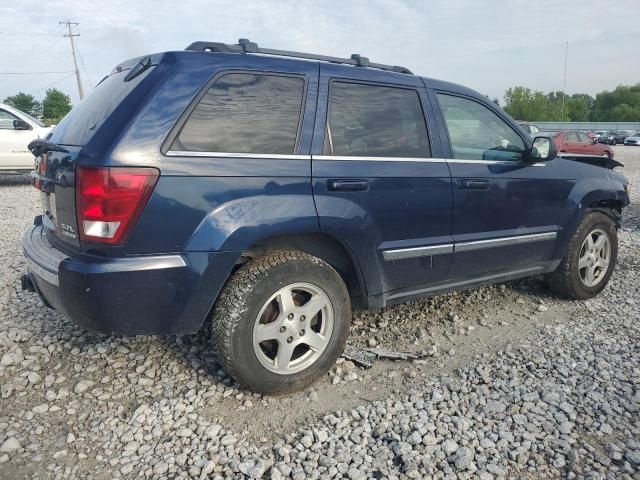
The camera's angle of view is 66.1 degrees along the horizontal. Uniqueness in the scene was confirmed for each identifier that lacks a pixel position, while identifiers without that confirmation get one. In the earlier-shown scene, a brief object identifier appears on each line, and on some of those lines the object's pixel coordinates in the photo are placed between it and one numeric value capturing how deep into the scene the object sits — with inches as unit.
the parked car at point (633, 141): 1501.0
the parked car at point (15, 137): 410.3
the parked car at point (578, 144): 848.9
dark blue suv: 95.1
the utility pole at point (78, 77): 1760.7
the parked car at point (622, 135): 1625.0
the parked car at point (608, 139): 1568.7
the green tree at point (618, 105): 3345.5
